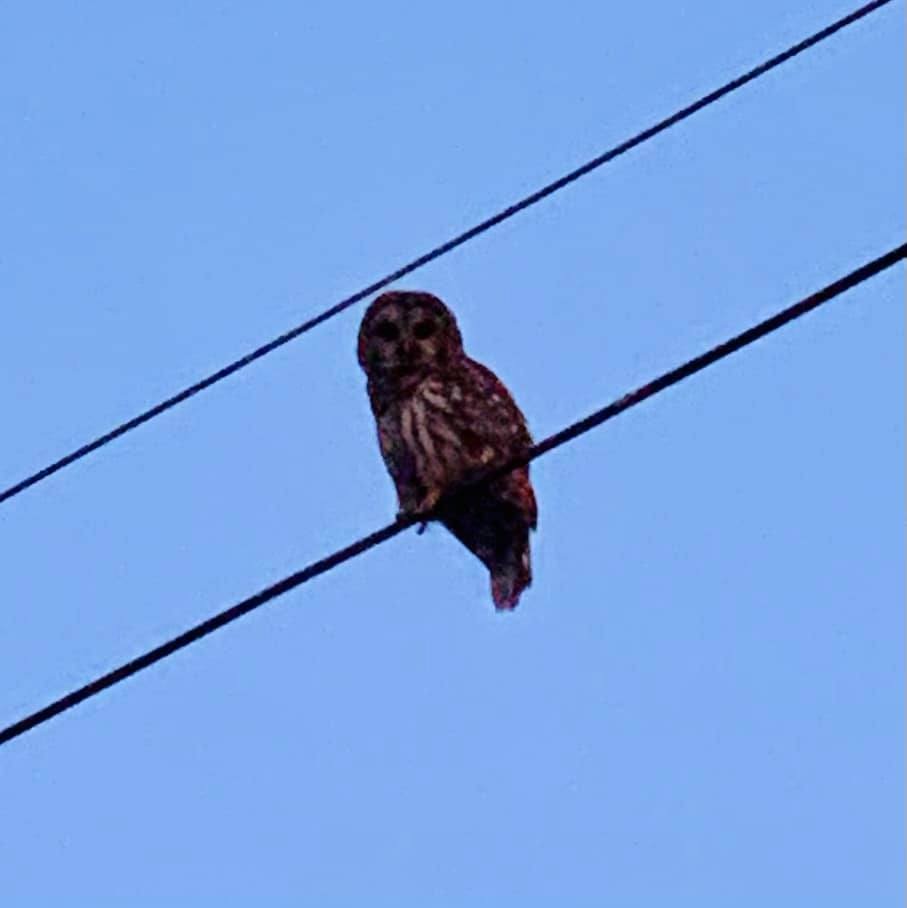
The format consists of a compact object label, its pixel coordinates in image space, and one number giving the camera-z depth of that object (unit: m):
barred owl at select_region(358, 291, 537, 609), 16.30
